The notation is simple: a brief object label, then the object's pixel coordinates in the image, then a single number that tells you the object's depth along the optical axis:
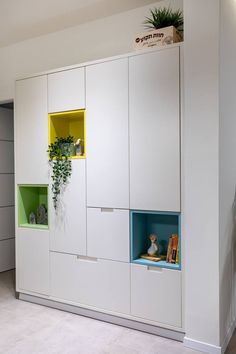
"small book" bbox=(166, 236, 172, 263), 2.86
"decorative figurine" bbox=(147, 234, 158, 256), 3.00
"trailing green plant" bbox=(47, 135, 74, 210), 3.31
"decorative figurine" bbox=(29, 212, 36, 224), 3.75
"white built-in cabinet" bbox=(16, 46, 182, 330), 2.75
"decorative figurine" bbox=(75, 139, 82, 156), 3.30
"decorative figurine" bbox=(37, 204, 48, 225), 3.74
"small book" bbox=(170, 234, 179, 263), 2.84
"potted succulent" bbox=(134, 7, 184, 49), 2.81
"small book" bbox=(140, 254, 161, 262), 2.90
